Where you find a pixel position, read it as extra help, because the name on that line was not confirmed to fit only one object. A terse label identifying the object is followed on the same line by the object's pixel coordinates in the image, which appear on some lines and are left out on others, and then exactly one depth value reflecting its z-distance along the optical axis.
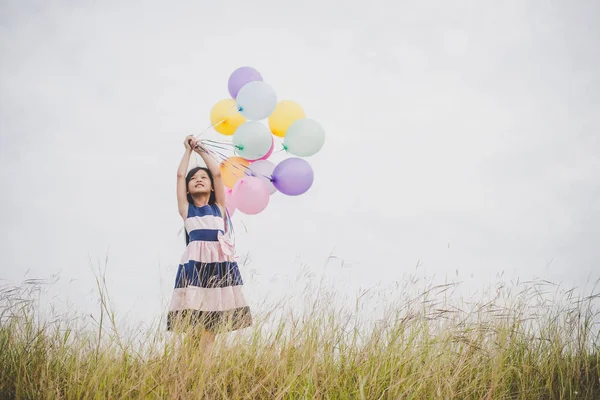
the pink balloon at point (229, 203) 4.00
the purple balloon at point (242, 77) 4.24
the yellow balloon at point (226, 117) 4.11
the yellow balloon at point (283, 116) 4.21
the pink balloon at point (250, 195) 3.80
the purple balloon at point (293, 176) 3.96
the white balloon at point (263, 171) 4.06
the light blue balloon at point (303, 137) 4.04
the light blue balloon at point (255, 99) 3.93
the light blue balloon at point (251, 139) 3.82
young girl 3.26
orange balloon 4.07
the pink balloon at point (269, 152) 4.17
